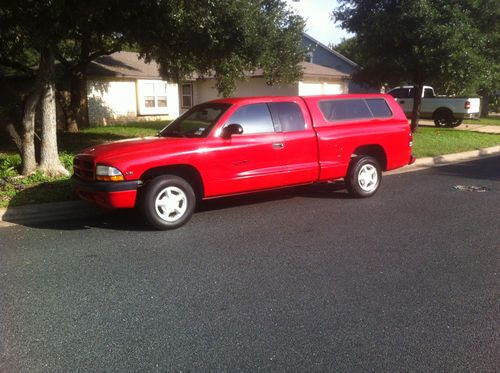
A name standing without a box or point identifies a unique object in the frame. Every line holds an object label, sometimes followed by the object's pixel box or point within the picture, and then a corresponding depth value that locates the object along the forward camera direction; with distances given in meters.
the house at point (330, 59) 32.94
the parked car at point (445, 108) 21.67
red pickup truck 6.00
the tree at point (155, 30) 7.87
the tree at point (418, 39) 14.83
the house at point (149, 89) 22.66
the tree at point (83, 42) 7.93
